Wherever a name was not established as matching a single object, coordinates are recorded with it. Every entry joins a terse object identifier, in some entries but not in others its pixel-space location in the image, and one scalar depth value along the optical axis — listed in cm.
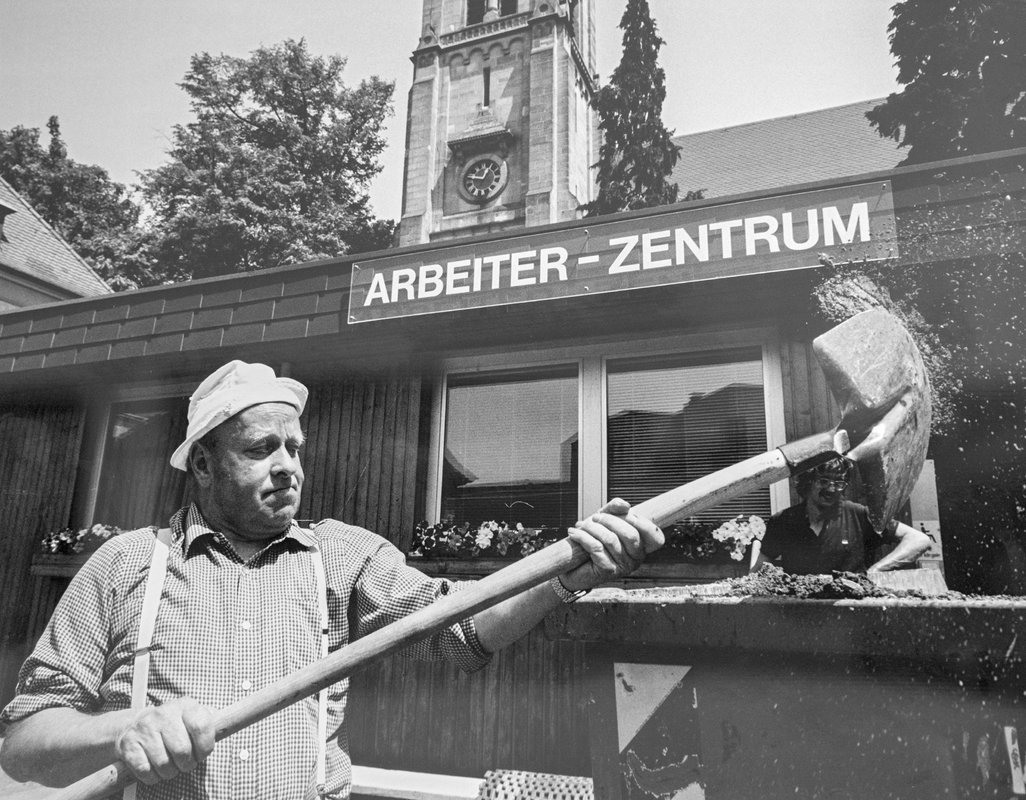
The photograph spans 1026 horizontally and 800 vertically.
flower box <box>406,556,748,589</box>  470
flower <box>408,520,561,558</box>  527
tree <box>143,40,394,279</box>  2464
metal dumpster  180
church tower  2633
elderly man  155
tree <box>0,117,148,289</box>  2411
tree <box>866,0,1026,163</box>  1150
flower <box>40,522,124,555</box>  650
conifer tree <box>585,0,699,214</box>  2009
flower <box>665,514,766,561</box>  469
